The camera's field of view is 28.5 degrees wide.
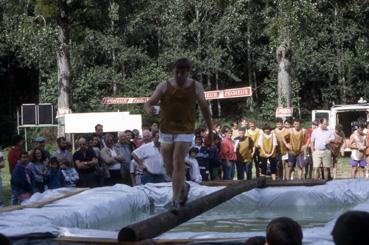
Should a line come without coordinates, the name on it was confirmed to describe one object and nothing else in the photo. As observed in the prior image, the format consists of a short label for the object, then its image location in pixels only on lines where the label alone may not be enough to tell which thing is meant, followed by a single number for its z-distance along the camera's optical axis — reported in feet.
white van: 92.07
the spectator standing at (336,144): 60.13
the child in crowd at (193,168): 48.61
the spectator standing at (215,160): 54.96
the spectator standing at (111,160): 47.14
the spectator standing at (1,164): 41.57
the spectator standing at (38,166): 40.68
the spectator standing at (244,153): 58.85
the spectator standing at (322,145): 58.65
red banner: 81.41
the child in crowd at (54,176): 41.88
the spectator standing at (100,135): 49.17
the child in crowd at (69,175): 43.93
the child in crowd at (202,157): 53.88
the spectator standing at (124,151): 48.60
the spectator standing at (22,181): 39.09
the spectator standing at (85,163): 45.42
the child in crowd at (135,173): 46.90
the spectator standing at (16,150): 43.27
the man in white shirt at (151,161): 45.09
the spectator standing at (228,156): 57.21
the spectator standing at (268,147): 59.36
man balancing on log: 27.04
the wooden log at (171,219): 22.35
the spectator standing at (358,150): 58.95
